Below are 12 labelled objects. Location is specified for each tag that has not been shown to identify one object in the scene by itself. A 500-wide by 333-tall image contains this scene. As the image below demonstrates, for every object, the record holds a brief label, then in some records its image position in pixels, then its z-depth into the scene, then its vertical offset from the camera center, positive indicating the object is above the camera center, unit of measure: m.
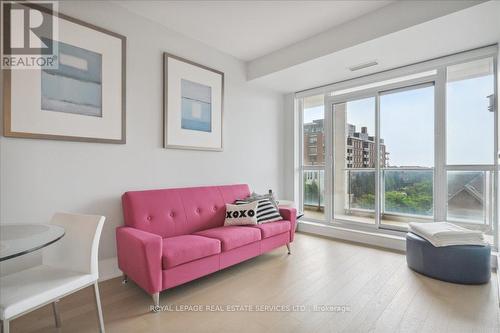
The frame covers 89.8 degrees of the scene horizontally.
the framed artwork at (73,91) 2.06 +0.68
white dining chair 1.30 -0.68
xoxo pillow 3.01 -0.58
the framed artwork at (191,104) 3.01 +0.80
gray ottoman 2.41 -0.94
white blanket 2.51 -0.70
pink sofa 2.02 -0.70
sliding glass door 3.98 +0.12
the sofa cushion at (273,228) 2.94 -0.74
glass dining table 1.22 -0.41
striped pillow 3.11 -0.57
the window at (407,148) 3.06 +0.29
